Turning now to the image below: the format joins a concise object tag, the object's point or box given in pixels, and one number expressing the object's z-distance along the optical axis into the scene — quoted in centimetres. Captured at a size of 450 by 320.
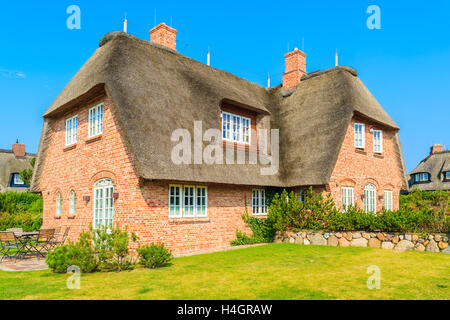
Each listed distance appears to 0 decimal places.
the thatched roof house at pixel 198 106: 1205
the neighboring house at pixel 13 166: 4084
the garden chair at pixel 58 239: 1367
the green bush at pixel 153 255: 961
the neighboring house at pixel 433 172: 4225
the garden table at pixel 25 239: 1122
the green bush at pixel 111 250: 930
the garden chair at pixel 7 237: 1077
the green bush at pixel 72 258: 895
